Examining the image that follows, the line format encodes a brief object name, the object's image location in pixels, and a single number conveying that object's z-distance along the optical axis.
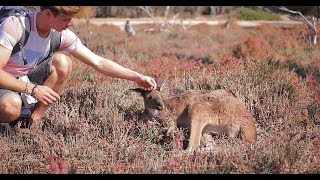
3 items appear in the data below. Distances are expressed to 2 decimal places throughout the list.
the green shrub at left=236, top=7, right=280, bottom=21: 42.84
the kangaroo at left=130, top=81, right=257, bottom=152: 5.15
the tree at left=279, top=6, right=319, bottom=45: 13.08
